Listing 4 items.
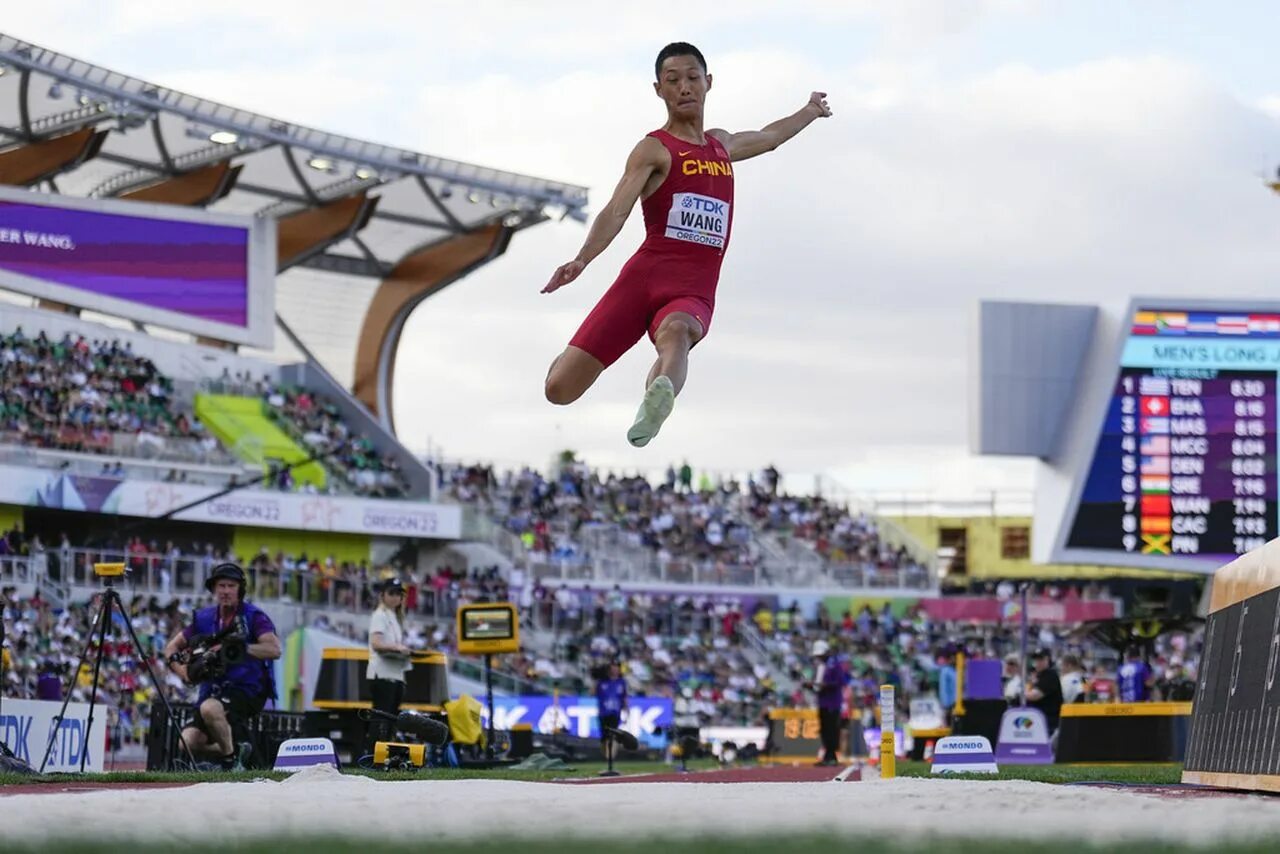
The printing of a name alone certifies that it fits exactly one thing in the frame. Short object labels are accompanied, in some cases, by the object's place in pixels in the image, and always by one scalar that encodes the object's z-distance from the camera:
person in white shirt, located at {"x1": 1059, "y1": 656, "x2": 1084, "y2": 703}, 23.36
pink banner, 42.91
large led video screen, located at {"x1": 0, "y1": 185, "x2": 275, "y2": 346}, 37.69
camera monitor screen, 18.12
